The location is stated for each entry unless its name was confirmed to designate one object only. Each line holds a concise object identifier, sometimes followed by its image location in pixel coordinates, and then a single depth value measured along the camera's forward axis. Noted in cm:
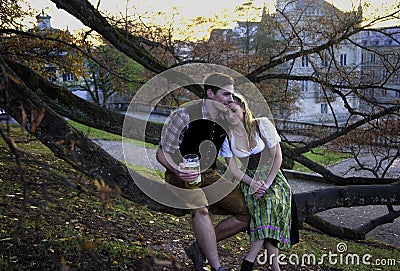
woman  420
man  400
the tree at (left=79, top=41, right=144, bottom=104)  1088
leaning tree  441
